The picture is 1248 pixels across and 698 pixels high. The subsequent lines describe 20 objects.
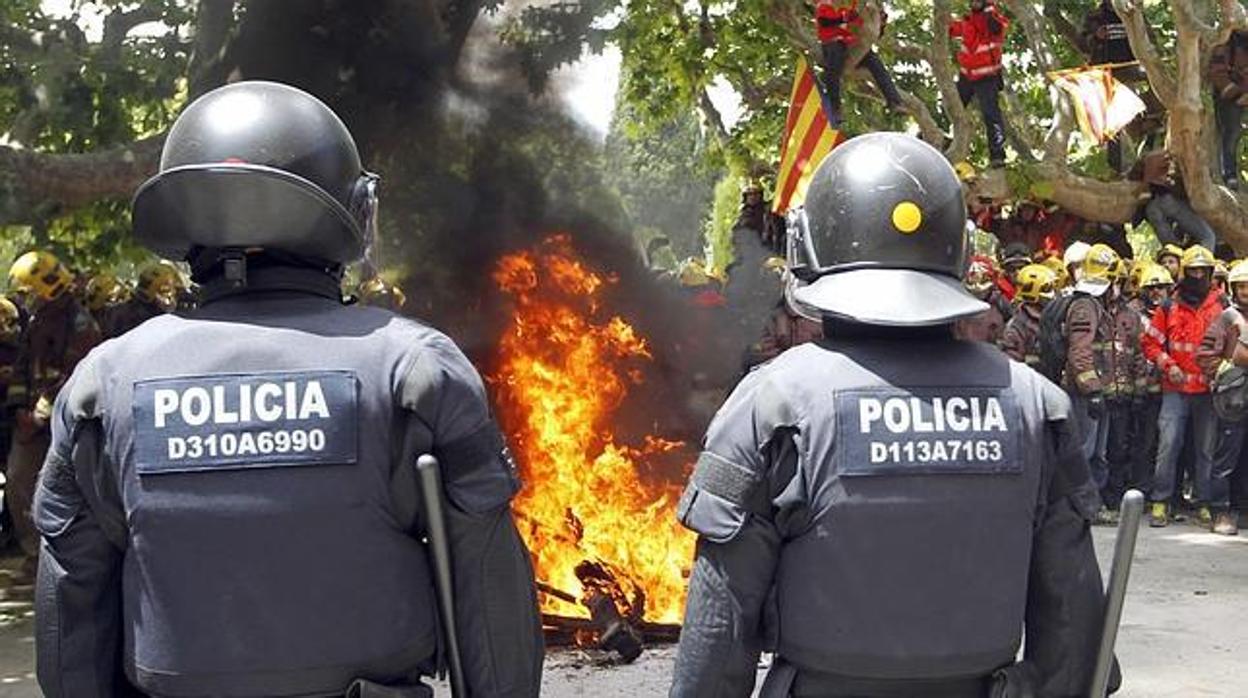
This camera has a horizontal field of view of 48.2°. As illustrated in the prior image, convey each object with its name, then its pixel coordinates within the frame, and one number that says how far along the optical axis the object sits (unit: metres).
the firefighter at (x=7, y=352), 9.44
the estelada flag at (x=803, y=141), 11.25
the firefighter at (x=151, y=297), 9.45
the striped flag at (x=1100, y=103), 13.66
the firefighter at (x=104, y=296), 9.95
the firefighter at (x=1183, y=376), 10.35
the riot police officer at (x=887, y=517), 2.31
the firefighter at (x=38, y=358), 8.59
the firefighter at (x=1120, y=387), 10.80
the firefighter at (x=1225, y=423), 10.07
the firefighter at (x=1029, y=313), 10.55
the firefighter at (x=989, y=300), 9.41
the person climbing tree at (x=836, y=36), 13.06
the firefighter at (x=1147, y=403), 10.91
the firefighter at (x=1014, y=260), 12.42
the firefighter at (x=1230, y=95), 14.45
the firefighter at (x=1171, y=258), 11.98
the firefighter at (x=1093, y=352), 10.27
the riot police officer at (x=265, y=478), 2.19
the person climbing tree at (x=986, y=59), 14.31
